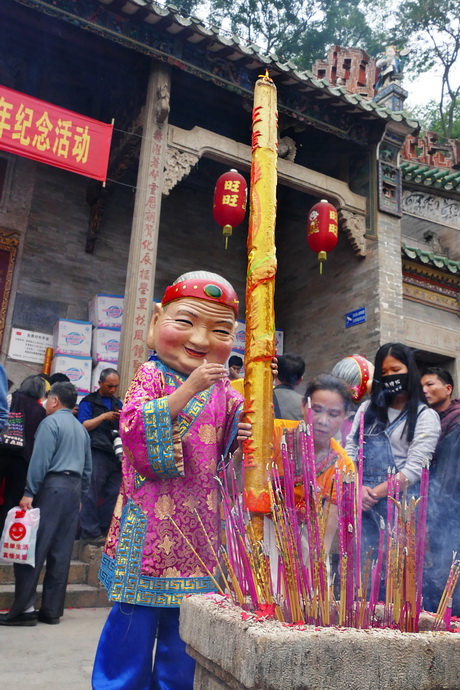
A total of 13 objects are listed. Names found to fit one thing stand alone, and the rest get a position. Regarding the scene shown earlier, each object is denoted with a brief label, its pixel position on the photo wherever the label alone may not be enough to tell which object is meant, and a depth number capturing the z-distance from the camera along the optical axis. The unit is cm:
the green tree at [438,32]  1912
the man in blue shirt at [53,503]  354
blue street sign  823
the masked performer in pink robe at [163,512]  173
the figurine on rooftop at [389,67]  950
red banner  577
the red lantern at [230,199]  670
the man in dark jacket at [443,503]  202
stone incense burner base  101
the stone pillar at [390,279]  798
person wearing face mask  240
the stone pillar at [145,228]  593
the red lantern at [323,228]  735
